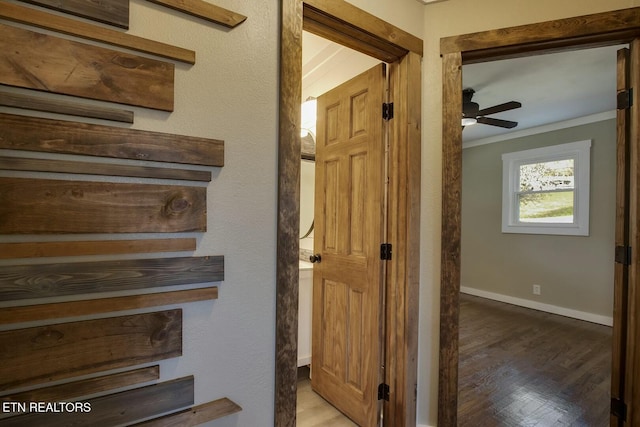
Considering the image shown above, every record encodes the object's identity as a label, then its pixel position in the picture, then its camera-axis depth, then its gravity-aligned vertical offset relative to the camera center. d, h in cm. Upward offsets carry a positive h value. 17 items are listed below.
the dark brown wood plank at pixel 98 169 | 84 +13
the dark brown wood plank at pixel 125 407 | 87 -61
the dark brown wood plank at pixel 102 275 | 84 -20
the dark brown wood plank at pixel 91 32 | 84 +54
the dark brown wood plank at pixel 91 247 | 84 -11
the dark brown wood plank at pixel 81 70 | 83 +42
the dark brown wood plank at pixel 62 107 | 83 +30
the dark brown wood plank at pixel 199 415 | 101 -70
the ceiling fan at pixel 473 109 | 290 +104
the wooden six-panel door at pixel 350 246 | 180 -21
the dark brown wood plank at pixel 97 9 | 88 +61
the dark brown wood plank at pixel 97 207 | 84 +1
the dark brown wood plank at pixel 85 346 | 83 -41
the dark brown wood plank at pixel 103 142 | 84 +22
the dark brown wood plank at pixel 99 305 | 83 -29
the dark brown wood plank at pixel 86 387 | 85 -52
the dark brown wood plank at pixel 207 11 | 104 +72
